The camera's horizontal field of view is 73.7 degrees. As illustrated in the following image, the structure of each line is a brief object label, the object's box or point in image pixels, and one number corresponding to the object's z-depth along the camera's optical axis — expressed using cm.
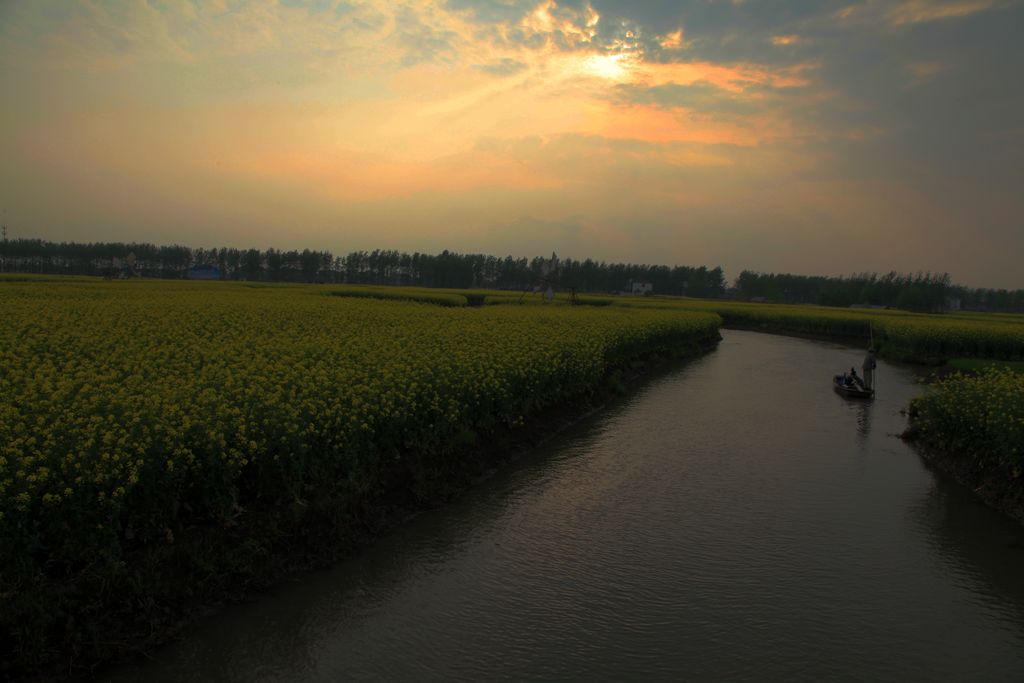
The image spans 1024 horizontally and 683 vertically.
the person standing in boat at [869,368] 2450
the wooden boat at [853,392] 2388
